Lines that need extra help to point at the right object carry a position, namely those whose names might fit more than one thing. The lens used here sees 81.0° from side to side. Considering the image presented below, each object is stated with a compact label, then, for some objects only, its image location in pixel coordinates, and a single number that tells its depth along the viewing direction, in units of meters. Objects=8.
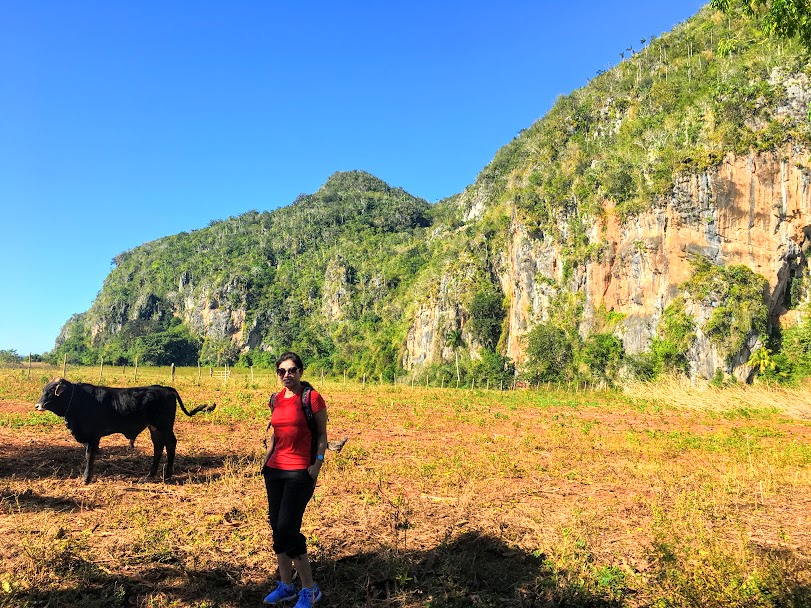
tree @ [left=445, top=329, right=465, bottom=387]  75.25
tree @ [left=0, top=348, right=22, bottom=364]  70.81
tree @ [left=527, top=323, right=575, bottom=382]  55.03
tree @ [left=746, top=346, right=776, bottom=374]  39.88
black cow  7.80
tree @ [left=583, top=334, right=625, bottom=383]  49.94
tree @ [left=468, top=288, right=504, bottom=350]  71.44
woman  4.16
